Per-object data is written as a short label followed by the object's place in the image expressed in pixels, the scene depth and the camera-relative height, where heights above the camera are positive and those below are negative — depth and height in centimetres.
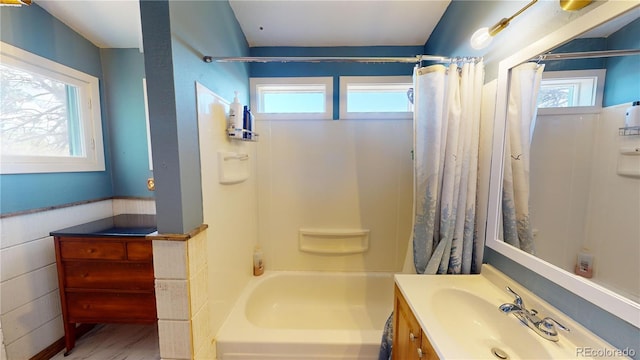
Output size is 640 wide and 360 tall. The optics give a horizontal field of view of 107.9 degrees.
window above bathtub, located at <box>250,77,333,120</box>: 211 +59
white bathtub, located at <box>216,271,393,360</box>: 137 -114
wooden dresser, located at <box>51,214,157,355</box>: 155 -78
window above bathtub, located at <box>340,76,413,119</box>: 208 +59
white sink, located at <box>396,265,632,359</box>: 76 -63
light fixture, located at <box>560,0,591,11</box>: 73 +50
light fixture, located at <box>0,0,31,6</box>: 85 +59
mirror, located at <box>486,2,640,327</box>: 66 -12
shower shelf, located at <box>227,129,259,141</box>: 154 +19
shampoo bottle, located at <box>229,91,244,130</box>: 154 +32
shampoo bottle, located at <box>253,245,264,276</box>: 211 -92
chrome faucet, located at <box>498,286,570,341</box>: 79 -58
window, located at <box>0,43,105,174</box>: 145 +33
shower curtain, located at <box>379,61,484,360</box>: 124 -2
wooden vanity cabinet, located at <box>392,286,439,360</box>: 91 -77
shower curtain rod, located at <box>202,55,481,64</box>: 127 +61
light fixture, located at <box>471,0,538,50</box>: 96 +56
